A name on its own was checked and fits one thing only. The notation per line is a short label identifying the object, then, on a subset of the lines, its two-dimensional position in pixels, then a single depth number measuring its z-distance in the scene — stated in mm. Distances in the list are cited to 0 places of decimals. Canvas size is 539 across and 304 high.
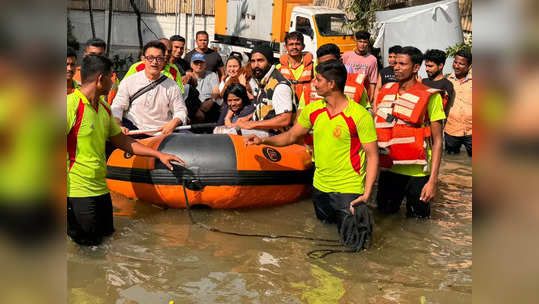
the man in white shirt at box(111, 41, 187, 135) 6078
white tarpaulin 12398
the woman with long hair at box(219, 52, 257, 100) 6998
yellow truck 14742
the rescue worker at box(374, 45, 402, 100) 8438
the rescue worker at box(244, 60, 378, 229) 4656
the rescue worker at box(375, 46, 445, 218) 5207
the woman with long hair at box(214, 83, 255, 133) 6422
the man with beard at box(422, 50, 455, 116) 7047
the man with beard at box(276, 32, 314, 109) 6723
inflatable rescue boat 5840
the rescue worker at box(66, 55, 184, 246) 4211
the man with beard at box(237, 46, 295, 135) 5859
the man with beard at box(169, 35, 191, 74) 8766
